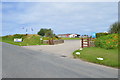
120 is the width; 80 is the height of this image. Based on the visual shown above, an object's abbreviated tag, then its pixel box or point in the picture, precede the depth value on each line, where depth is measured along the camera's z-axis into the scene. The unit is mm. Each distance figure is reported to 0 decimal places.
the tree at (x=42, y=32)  95444
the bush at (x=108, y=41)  13992
